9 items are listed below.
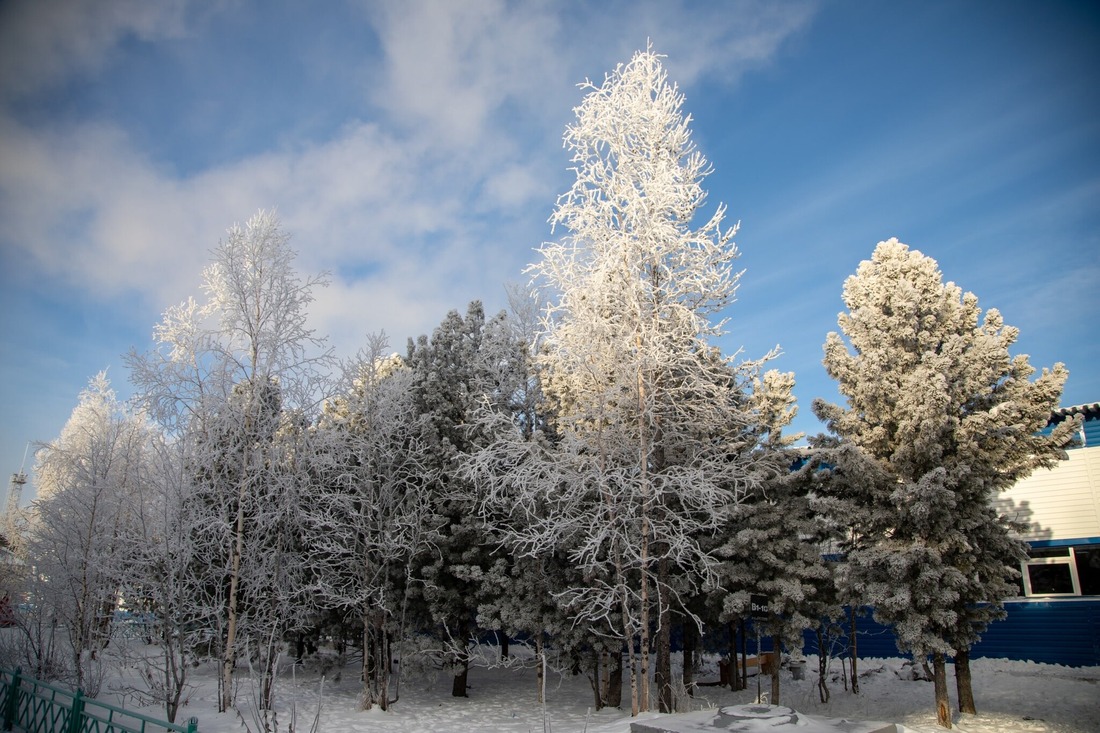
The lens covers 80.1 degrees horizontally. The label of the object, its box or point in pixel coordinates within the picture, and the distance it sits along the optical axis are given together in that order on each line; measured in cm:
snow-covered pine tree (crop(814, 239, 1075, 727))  1222
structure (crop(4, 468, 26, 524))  4615
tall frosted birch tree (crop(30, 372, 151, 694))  1540
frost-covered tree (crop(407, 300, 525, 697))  1775
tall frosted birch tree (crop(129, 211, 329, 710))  1438
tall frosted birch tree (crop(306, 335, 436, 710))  1669
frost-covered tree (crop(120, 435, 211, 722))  1280
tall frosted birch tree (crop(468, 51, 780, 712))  1371
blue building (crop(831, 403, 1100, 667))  1736
